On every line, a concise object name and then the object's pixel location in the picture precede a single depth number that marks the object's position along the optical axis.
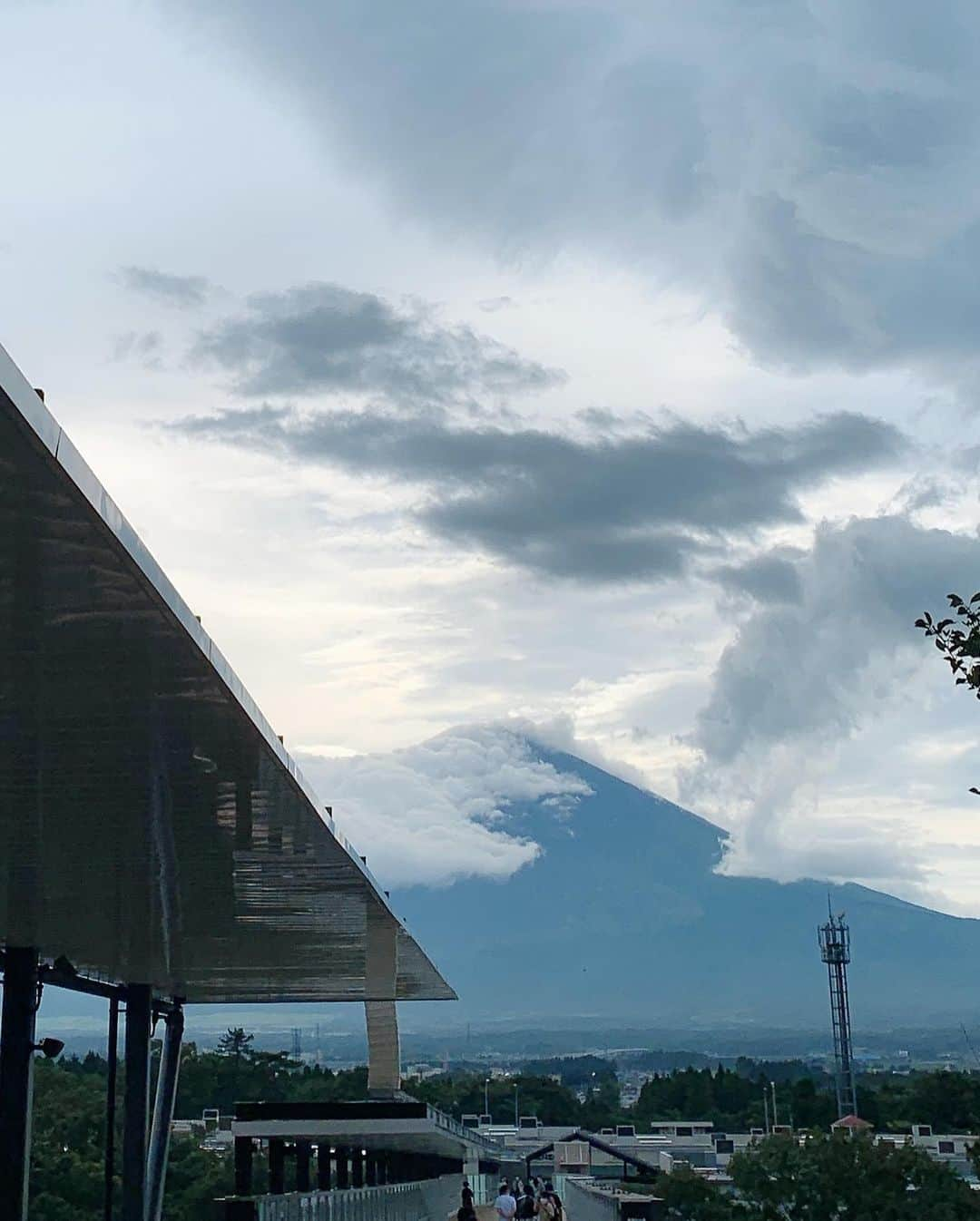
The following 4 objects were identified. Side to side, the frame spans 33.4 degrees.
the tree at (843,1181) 44.25
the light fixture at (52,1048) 22.15
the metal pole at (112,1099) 30.62
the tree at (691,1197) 50.84
